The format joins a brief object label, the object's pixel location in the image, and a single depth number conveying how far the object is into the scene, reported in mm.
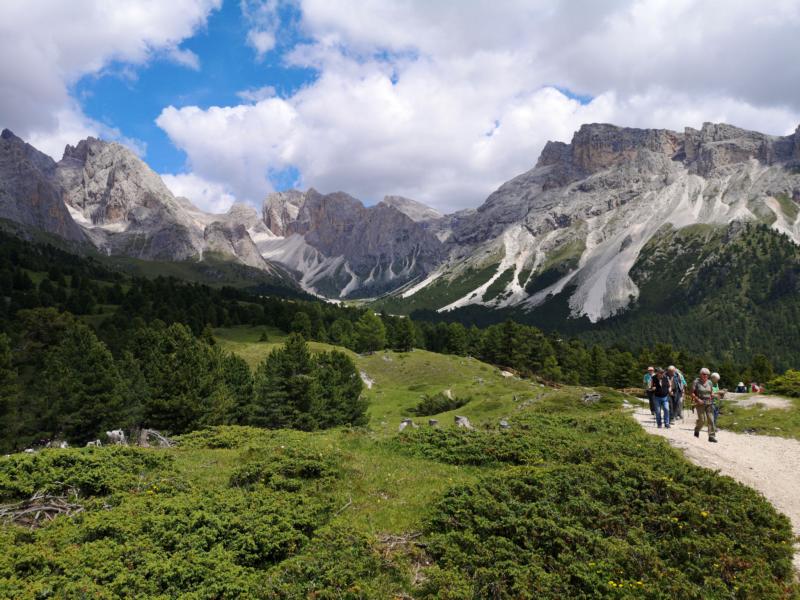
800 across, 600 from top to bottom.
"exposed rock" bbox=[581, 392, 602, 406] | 40125
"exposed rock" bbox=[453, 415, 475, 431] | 31586
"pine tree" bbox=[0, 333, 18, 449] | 48875
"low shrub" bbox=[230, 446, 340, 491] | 16181
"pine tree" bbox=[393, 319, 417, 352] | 108750
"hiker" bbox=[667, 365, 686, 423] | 28953
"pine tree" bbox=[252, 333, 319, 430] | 48281
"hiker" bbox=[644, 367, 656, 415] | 28594
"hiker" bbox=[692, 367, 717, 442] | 23328
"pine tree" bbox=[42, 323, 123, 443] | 46500
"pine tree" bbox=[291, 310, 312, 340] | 125750
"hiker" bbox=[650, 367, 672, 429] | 27328
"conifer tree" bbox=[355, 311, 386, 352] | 120500
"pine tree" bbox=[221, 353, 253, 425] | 55031
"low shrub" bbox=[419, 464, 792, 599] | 10188
